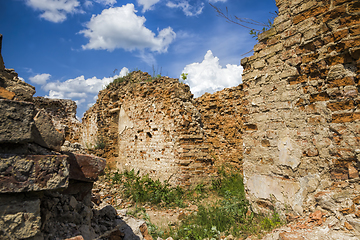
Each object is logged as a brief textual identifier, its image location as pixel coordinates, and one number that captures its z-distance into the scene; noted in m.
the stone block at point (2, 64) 1.68
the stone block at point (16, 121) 1.35
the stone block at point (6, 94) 1.51
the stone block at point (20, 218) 1.35
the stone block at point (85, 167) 2.01
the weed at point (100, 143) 8.69
